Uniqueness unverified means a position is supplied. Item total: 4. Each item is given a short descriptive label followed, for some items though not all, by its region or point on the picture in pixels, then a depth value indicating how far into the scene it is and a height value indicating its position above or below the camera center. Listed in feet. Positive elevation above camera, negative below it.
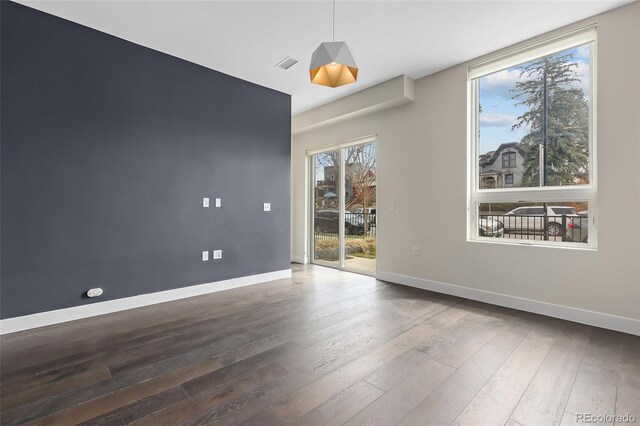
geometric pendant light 7.40 +3.69
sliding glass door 17.17 +0.20
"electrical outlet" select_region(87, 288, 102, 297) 10.32 -2.77
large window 10.10 +2.40
